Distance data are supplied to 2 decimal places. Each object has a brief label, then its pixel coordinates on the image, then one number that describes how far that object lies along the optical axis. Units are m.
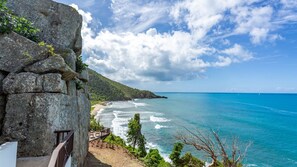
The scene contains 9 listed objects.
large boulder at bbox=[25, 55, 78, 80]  7.05
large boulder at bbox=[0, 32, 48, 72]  6.94
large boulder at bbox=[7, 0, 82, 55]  8.66
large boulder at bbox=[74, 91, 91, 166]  9.82
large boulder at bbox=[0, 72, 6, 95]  6.70
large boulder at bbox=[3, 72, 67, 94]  6.64
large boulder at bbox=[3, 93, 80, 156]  6.34
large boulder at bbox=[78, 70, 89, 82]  10.85
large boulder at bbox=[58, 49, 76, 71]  8.61
